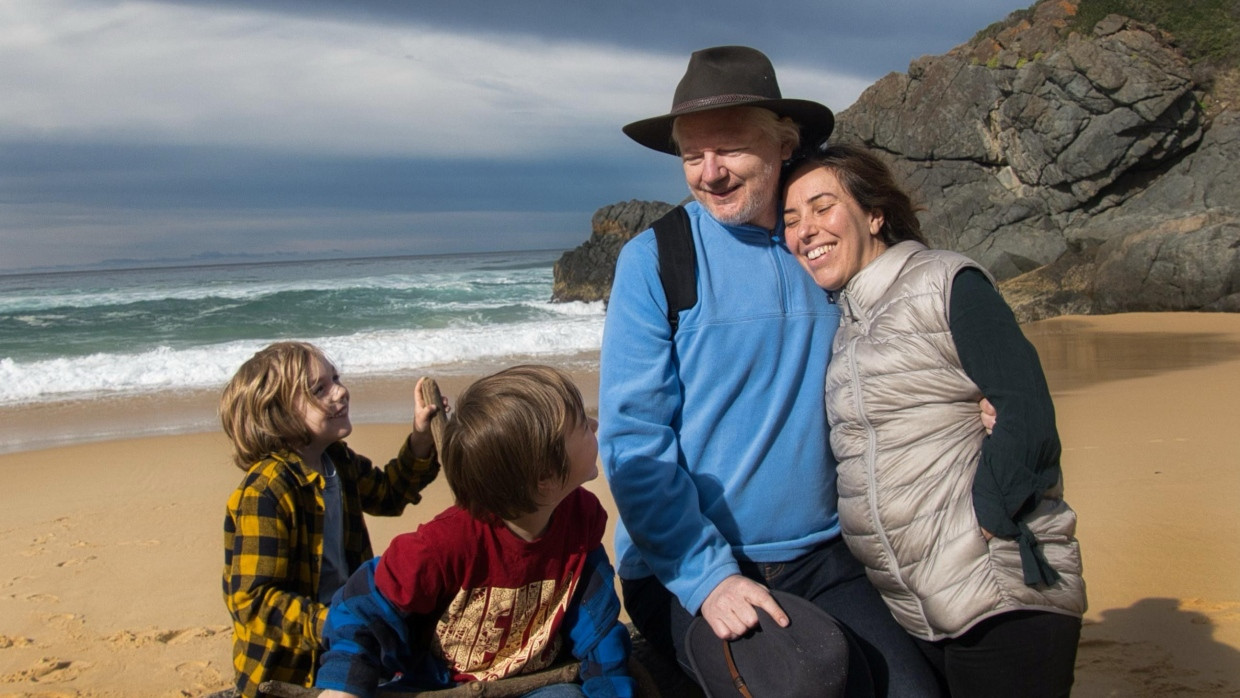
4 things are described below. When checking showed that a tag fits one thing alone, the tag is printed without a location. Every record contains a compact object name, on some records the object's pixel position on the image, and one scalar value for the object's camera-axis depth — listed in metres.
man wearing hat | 2.41
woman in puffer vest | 2.16
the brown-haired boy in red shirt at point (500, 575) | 2.12
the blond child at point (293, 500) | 2.38
